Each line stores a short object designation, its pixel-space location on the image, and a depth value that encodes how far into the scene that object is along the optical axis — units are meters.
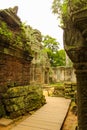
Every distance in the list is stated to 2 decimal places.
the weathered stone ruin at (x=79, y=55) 1.57
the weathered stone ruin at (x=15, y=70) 3.53
